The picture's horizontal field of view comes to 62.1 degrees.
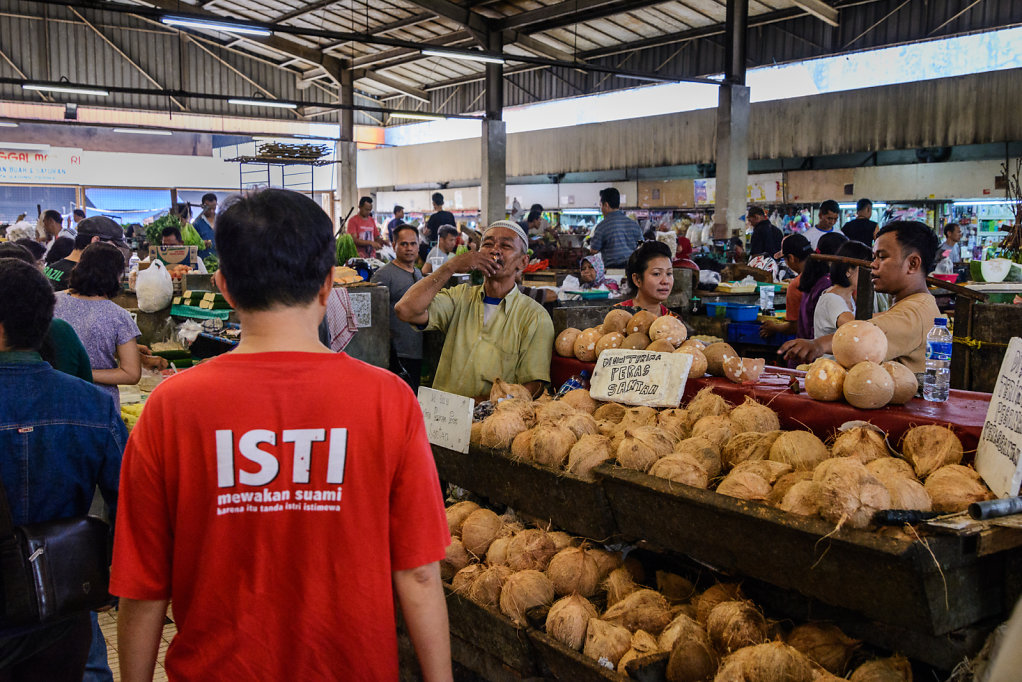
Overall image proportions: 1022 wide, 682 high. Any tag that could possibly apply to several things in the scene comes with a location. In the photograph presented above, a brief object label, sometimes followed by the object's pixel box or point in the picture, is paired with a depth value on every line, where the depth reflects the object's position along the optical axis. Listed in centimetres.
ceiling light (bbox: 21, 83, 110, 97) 1578
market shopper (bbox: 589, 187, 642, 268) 961
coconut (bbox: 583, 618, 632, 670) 230
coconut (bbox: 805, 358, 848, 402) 263
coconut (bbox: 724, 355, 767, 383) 305
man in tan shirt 318
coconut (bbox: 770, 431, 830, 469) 233
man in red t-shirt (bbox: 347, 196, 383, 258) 1204
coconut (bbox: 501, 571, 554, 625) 259
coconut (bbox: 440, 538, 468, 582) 295
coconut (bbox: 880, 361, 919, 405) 256
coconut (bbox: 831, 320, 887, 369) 265
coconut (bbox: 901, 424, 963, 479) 222
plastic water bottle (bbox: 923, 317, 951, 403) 265
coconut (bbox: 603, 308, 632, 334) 359
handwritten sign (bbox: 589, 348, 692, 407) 302
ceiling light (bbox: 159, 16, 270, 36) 1100
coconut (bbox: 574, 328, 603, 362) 364
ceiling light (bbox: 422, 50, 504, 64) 1272
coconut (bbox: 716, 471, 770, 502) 217
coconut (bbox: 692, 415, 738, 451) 258
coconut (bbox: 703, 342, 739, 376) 315
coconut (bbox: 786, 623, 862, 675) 214
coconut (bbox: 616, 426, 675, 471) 251
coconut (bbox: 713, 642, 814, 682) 200
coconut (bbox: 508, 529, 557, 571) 276
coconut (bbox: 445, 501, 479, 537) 312
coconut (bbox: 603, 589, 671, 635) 240
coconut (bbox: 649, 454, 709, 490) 233
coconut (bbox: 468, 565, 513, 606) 271
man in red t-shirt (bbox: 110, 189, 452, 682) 146
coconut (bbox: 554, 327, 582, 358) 380
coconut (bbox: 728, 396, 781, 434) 264
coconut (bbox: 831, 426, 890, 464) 229
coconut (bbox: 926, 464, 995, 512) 201
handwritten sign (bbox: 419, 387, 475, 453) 309
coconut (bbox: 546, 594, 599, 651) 241
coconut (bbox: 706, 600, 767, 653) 221
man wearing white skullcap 382
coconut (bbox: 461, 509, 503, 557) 298
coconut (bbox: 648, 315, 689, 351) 334
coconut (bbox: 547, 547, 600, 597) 264
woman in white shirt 507
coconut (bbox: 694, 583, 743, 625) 241
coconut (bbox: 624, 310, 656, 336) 348
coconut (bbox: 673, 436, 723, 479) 246
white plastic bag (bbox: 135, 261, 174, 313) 637
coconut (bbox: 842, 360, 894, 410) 251
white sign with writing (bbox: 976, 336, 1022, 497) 197
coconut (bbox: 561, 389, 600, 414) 322
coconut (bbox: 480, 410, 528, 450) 296
